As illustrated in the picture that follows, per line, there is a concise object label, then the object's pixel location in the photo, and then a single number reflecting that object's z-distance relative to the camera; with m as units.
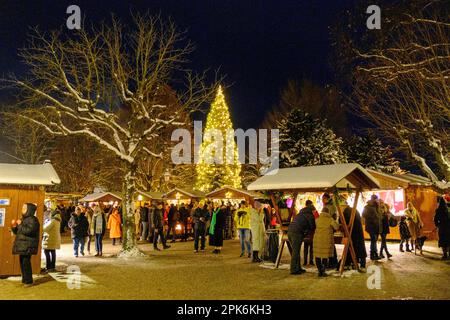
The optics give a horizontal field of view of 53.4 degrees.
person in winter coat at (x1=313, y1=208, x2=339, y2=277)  10.61
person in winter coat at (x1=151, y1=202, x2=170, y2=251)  17.31
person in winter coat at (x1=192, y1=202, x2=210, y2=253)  17.33
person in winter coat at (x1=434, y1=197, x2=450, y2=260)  13.96
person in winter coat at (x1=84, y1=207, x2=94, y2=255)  22.70
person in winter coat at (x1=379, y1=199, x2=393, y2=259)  14.51
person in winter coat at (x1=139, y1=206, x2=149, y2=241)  21.78
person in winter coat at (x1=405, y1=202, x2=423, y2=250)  15.95
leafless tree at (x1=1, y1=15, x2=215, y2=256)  15.85
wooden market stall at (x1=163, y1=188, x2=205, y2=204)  28.71
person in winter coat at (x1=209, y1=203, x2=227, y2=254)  16.67
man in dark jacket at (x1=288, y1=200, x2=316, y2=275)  11.19
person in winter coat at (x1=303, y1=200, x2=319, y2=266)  11.44
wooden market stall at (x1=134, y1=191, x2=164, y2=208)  28.99
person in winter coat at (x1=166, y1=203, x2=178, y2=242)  21.67
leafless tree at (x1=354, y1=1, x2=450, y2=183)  12.78
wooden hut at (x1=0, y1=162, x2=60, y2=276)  10.77
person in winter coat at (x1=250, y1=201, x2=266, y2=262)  13.98
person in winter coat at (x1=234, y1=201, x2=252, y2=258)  15.11
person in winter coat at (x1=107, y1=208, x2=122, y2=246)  19.03
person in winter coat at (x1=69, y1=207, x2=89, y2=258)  15.50
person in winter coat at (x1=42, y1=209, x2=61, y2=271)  11.87
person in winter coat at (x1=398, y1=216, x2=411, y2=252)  16.44
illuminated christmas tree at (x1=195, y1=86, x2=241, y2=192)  44.81
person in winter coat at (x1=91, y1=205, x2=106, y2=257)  16.22
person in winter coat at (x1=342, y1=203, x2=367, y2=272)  11.89
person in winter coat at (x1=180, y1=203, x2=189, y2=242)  23.09
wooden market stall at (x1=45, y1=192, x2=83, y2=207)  32.89
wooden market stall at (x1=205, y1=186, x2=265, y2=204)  28.73
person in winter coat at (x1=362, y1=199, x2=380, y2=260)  13.51
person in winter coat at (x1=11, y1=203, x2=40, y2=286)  9.66
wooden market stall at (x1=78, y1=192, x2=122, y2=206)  29.59
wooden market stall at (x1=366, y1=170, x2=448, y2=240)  21.75
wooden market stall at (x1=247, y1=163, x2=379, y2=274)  11.13
